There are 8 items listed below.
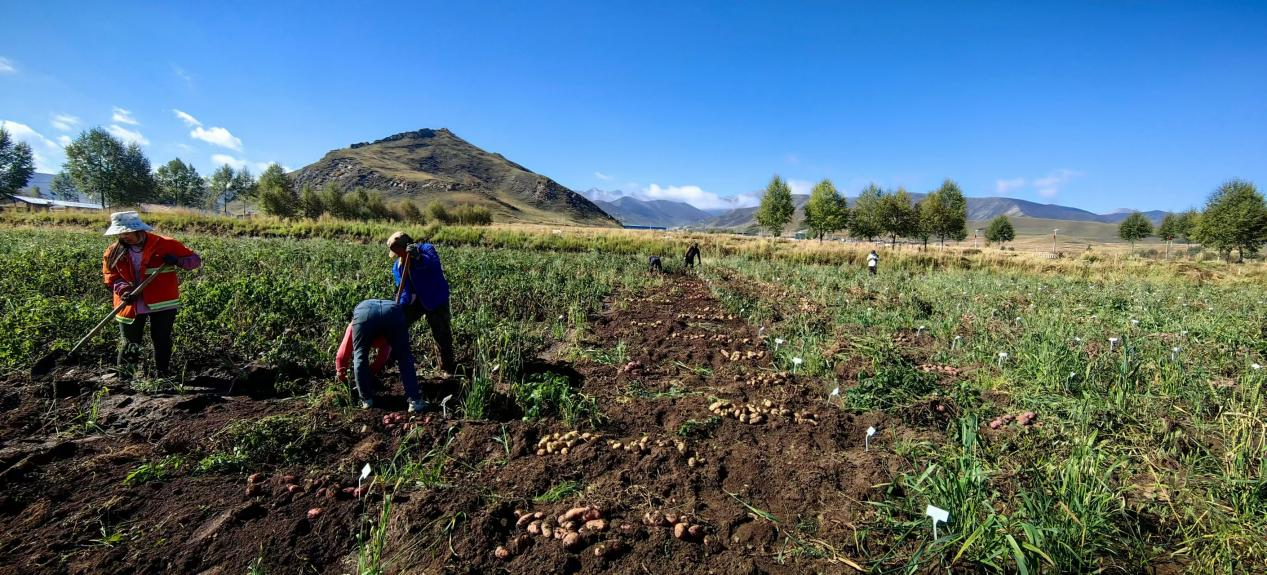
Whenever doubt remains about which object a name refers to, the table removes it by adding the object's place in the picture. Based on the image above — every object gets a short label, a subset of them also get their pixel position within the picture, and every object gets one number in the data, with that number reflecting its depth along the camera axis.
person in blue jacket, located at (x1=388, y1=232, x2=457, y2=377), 5.10
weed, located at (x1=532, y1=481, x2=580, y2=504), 3.06
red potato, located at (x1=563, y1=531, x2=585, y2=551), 2.62
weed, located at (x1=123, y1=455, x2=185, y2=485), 3.12
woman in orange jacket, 4.72
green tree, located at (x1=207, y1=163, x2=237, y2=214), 73.31
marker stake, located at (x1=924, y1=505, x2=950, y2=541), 2.30
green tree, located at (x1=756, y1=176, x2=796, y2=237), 50.69
